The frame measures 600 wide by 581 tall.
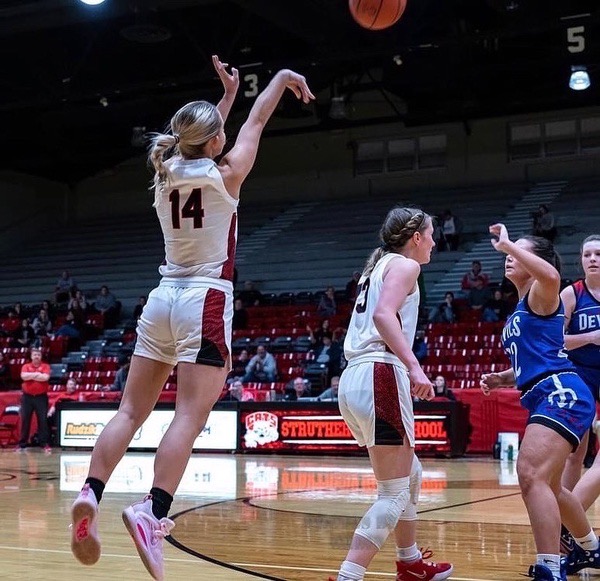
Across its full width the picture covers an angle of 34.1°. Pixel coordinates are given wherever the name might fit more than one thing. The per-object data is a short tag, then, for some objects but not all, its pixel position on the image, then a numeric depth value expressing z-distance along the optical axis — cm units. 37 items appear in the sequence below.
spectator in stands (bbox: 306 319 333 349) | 1873
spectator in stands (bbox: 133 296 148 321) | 2197
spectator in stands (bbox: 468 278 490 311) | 1923
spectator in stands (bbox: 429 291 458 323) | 1917
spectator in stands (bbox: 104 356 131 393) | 1822
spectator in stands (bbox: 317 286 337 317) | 2036
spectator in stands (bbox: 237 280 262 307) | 2232
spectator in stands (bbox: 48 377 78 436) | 1811
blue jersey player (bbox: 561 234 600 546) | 544
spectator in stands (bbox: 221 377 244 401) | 1680
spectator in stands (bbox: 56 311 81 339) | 2270
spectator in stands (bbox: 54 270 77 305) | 2489
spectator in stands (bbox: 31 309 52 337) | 2313
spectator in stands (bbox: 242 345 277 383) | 1775
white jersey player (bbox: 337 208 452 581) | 420
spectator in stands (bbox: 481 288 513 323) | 1829
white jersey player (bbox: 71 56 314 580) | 399
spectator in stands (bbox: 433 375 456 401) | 1505
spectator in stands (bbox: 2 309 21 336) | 2323
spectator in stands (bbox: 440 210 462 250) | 2339
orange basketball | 893
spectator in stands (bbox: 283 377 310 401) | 1644
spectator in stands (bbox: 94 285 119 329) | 2373
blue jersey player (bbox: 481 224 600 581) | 432
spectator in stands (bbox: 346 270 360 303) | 2045
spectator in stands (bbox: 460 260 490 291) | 1983
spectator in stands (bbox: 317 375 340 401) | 1582
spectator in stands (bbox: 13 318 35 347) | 2264
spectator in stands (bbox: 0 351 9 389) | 2089
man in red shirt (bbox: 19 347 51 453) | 1694
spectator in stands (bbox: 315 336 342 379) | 1712
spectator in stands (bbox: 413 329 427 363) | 1717
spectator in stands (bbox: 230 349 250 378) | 1870
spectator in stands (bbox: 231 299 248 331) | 2105
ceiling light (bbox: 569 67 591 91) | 1975
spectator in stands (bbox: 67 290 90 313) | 2380
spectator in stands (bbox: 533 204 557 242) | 2103
